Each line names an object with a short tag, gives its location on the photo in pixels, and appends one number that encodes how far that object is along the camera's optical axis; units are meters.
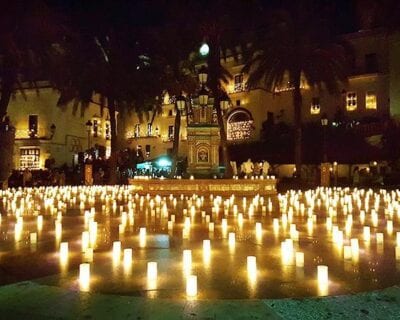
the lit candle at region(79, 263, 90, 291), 4.86
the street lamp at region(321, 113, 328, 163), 25.27
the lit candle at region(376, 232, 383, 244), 7.38
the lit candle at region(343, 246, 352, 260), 6.10
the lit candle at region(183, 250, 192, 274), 5.56
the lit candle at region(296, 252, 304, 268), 5.68
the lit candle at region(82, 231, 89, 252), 6.89
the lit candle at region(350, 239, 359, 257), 6.39
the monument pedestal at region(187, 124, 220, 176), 20.52
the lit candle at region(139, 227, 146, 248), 7.20
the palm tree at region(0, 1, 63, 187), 20.86
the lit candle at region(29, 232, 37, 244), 7.39
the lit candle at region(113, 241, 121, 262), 6.27
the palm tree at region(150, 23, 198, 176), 30.42
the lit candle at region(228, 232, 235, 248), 7.15
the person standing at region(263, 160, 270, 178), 24.70
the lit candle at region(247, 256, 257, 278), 5.30
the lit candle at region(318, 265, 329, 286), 4.86
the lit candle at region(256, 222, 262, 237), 8.23
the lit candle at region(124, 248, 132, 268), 5.78
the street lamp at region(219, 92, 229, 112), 20.61
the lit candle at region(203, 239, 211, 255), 6.48
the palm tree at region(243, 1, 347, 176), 26.00
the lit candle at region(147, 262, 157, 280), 5.05
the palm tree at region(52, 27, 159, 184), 27.50
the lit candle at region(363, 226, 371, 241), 7.78
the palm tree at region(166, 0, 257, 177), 29.27
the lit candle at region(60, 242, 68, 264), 5.95
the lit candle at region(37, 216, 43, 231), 9.13
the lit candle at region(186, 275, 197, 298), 4.41
